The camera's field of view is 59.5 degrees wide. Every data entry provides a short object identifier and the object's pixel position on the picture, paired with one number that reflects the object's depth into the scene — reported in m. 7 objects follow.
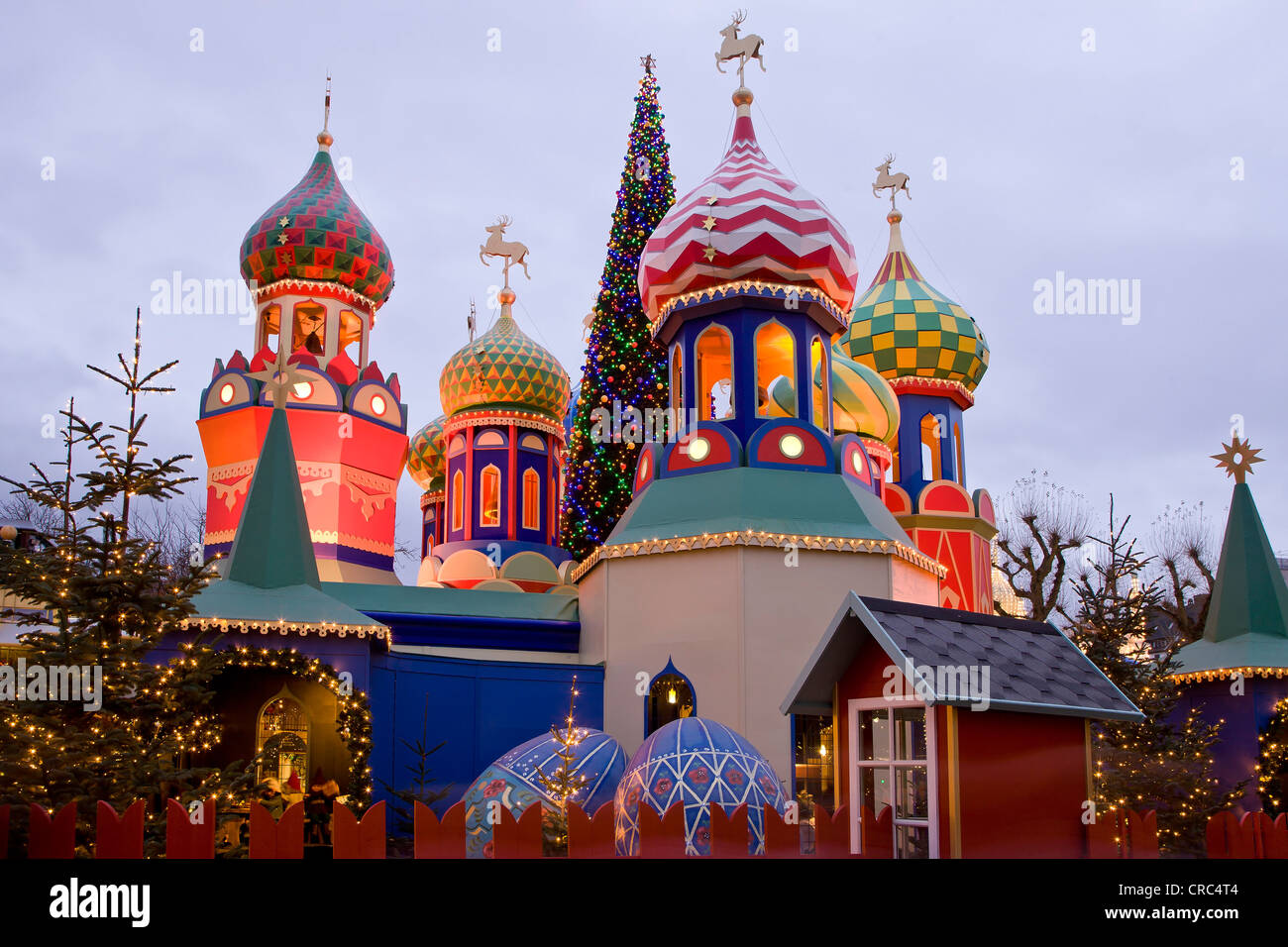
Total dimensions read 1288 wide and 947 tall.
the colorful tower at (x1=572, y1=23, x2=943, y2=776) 14.55
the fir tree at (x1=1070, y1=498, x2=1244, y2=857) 12.63
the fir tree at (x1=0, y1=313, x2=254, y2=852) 7.94
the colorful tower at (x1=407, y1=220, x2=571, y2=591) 23.89
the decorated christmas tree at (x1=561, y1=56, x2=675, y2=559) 21.17
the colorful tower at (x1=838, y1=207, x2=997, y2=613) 22.31
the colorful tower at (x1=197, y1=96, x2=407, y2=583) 20.23
